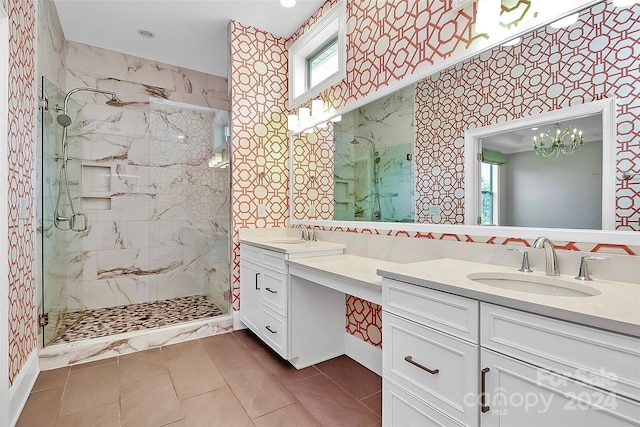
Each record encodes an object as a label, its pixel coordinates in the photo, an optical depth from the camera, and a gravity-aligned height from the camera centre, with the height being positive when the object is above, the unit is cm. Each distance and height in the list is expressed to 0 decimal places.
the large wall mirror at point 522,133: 119 +39
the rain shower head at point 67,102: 296 +121
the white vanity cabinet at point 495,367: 78 -46
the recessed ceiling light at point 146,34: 316 +180
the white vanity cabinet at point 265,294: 222 -63
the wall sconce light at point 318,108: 276 +91
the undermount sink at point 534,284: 117 -29
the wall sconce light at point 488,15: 155 +97
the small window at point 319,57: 257 +146
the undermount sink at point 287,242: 266 -25
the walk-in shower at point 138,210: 308 +4
